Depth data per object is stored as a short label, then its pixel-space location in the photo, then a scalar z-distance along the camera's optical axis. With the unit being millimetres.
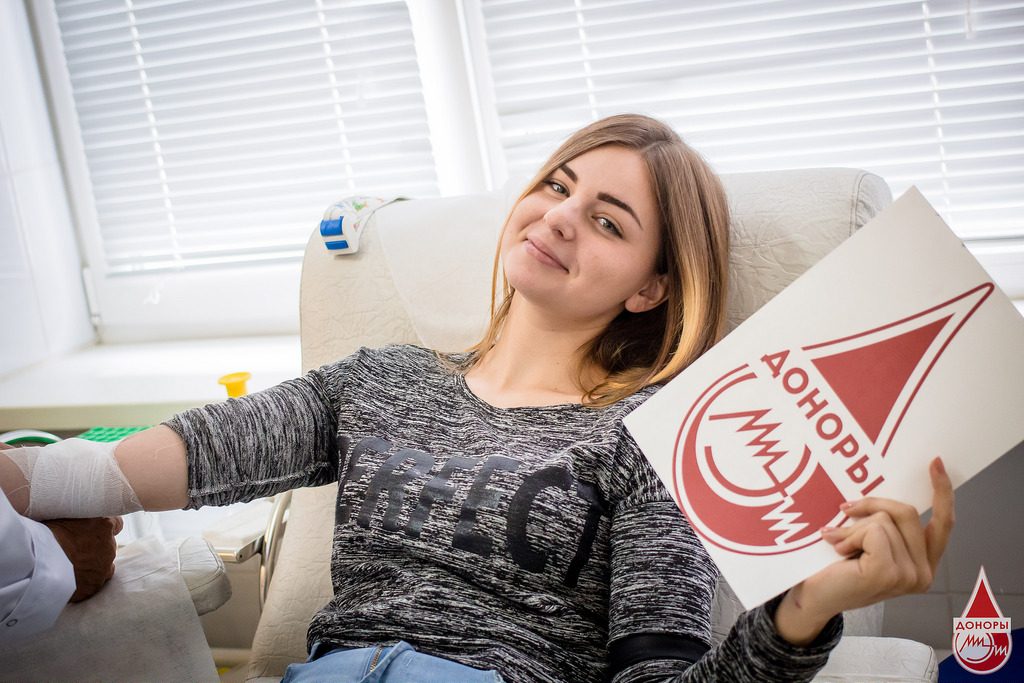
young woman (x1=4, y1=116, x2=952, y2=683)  894
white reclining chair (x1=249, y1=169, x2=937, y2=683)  1186
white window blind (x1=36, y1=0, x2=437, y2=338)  2072
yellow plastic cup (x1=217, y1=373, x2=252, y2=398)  1552
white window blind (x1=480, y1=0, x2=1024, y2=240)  1660
